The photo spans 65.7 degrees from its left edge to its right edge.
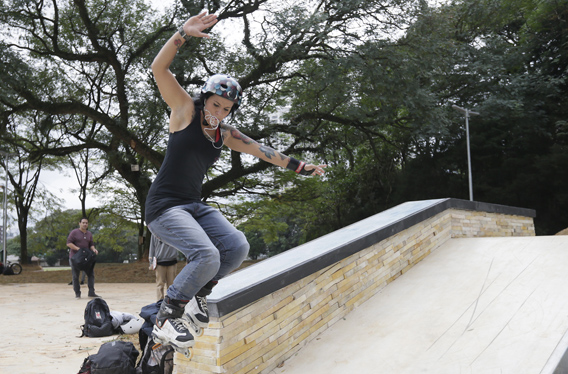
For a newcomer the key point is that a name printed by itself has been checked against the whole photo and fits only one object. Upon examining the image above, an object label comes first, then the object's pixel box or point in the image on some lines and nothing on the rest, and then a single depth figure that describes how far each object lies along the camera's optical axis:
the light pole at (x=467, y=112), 18.44
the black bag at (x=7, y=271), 21.73
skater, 2.93
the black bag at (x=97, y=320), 6.15
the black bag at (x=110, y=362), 3.84
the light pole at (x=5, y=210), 24.25
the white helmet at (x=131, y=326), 6.41
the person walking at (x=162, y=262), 7.30
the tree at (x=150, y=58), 14.77
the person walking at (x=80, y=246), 10.48
